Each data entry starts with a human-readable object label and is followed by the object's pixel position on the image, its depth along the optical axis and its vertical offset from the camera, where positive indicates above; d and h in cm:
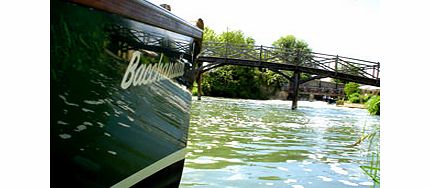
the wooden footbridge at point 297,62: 1435 +105
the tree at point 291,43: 4091 +500
